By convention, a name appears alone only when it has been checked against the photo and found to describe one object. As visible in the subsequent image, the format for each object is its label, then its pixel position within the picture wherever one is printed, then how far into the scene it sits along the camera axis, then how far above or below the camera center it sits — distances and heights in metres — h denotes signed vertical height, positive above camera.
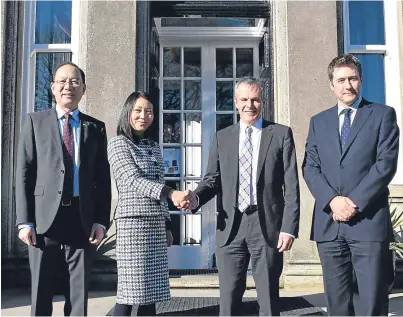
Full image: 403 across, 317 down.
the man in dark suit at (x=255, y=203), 3.21 -0.08
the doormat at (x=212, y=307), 4.66 -1.12
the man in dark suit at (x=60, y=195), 3.18 -0.02
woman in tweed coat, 3.48 -0.16
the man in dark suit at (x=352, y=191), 3.09 -0.01
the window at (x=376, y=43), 6.45 +1.88
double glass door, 7.02 +1.19
